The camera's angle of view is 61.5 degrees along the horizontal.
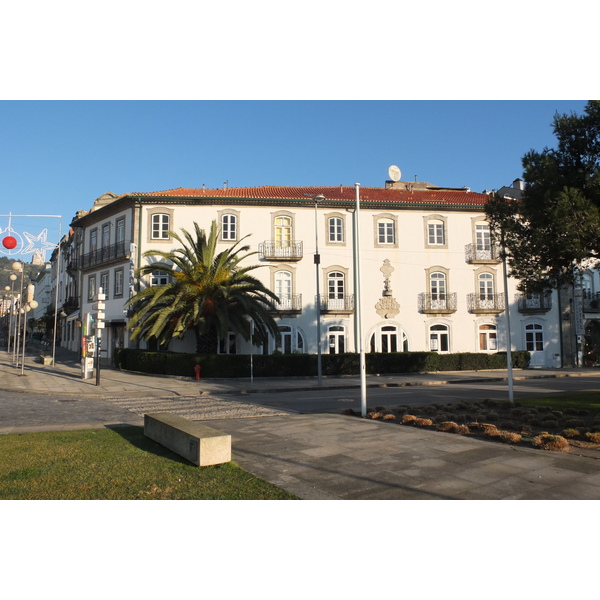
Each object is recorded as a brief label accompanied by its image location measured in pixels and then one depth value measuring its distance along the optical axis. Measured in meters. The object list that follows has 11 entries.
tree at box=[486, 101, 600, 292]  10.07
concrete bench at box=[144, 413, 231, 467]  7.44
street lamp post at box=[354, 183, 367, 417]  12.90
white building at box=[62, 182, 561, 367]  31.44
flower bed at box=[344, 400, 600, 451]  8.91
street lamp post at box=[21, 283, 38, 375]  30.11
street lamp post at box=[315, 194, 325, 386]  23.22
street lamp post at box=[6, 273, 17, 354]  28.97
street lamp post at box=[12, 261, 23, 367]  26.65
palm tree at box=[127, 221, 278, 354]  25.30
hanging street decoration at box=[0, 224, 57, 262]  16.44
